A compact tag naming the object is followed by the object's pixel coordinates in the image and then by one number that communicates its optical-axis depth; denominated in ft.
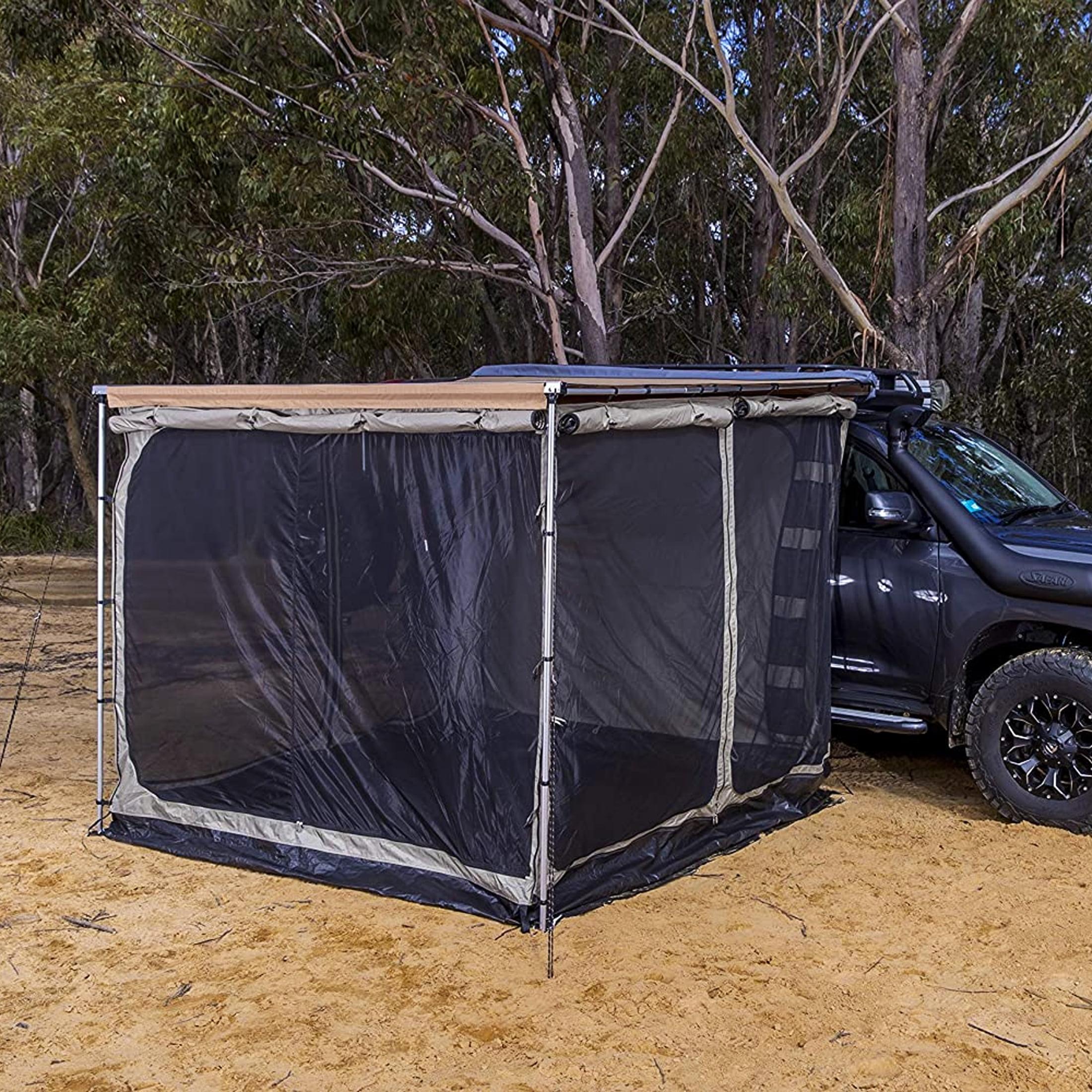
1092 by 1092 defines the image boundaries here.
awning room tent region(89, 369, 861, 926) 17.19
